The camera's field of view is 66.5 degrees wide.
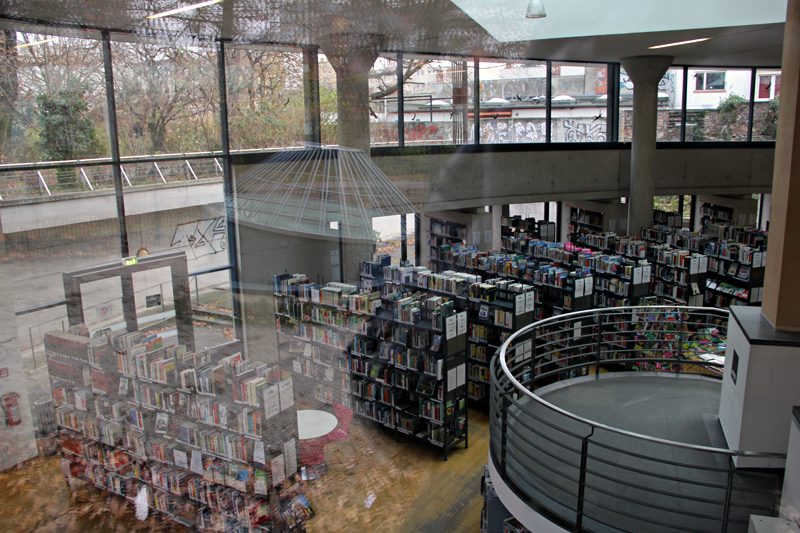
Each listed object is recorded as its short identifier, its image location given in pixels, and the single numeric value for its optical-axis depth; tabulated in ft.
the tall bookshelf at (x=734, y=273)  26.91
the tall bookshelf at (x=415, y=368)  20.39
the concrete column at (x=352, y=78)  30.12
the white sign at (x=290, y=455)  15.97
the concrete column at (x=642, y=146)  37.37
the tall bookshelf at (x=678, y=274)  27.27
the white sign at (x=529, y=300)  22.43
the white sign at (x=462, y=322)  20.46
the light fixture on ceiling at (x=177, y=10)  25.71
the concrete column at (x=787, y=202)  10.59
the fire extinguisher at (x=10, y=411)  21.53
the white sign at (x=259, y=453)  15.76
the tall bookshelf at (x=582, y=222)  41.60
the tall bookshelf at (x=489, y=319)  22.29
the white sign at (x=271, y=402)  15.72
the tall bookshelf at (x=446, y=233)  36.55
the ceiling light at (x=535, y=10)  27.22
